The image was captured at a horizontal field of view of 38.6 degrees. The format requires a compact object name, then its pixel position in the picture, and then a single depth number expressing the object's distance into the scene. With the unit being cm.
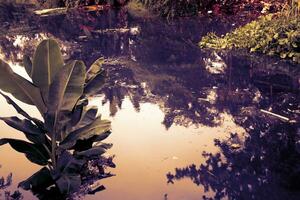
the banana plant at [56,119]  379
